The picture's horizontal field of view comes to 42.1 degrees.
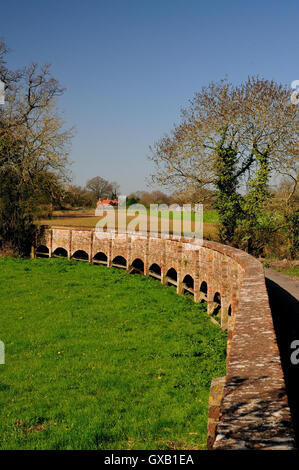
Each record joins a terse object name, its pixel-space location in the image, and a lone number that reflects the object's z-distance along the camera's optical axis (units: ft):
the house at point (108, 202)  274.40
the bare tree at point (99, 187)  312.19
